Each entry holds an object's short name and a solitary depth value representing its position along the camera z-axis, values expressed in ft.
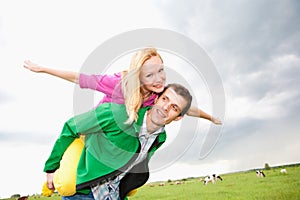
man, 5.51
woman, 5.48
